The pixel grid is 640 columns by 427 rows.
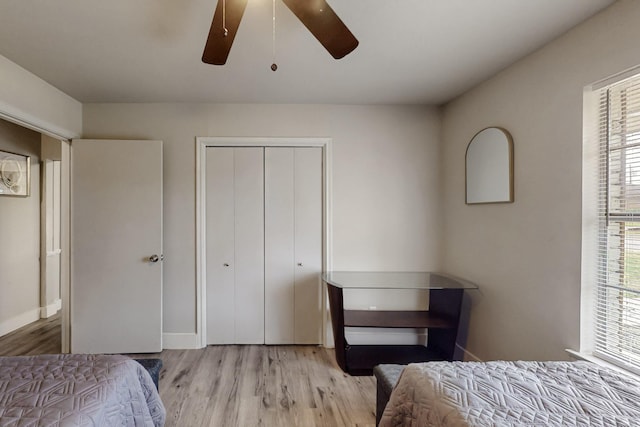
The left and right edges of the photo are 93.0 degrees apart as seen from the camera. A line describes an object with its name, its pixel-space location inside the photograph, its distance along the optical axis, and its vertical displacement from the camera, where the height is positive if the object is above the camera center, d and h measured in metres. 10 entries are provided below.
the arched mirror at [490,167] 2.15 +0.34
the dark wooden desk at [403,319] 2.47 -0.95
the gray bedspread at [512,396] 1.01 -0.68
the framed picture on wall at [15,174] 3.23 +0.38
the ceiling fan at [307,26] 1.16 +0.75
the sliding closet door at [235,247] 2.93 -0.36
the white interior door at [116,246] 2.74 -0.33
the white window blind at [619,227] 1.49 -0.07
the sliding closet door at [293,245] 2.95 -0.34
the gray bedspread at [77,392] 1.02 -0.69
